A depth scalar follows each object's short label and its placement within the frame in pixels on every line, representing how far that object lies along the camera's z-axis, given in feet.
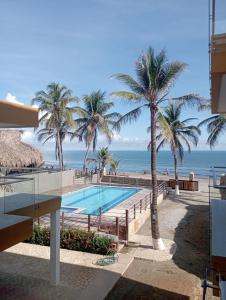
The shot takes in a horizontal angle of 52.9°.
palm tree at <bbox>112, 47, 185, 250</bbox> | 31.80
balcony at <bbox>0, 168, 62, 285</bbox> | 16.87
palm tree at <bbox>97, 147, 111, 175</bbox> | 79.98
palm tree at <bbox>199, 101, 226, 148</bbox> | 56.18
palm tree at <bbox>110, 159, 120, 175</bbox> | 82.16
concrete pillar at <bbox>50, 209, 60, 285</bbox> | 23.59
